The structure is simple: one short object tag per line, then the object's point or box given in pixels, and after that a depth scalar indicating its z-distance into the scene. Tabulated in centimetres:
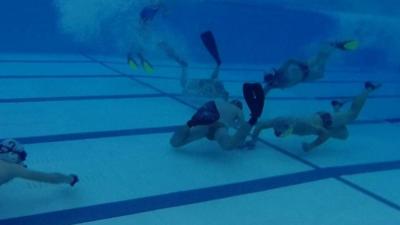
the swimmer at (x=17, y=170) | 214
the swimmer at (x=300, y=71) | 490
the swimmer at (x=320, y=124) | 330
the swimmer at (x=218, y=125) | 302
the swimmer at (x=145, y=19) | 571
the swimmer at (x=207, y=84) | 465
